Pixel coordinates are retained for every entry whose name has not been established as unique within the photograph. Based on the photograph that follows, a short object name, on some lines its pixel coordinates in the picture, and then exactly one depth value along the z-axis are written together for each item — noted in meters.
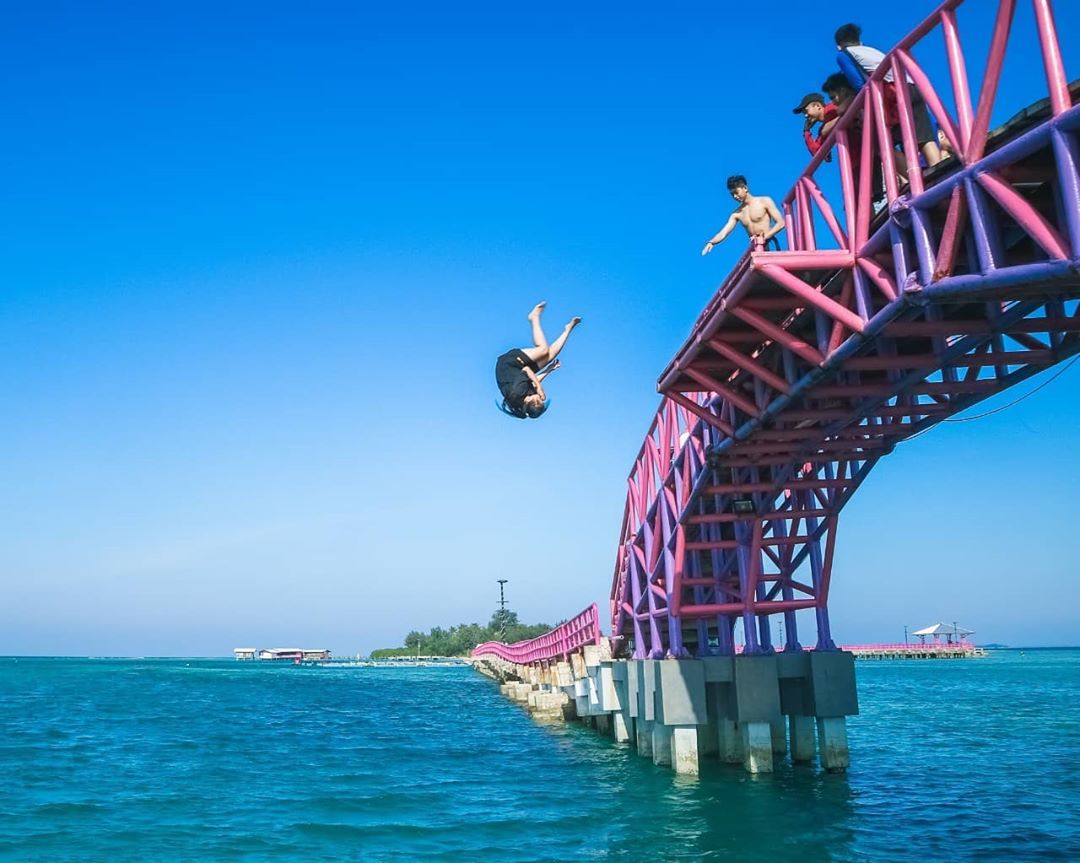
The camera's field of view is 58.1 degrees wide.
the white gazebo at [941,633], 184.62
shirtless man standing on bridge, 14.98
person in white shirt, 11.98
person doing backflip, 13.40
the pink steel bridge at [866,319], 9.61
